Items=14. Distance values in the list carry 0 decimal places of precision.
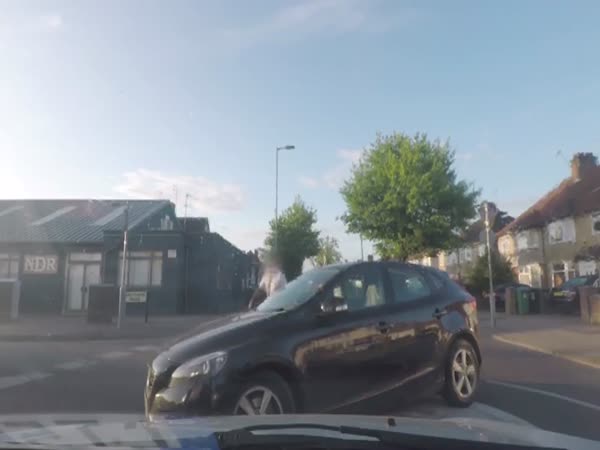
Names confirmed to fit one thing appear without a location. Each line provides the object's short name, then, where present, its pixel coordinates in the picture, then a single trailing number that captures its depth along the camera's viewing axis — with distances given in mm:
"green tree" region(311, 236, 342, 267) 73625
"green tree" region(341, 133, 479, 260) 30359
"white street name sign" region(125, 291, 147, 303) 20641
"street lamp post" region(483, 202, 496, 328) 17859
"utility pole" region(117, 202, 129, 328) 17984
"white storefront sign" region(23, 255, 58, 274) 26766
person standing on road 11131
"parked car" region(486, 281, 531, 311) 28422
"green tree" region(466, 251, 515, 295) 30547
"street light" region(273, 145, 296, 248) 32531
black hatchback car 4652
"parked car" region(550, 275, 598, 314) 23422
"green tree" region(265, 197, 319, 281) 44312
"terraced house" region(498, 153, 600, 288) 32188
